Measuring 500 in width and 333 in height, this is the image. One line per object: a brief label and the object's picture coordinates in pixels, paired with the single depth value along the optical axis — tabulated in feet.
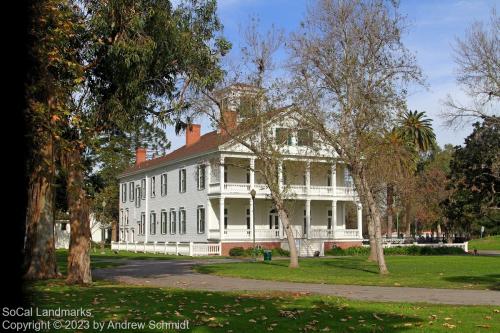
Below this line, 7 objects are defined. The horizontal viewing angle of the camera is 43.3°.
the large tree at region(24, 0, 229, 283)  58.95
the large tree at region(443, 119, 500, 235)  168.66
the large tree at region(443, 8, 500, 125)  99.30
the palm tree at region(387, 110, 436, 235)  214.36
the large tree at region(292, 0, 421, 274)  85.97
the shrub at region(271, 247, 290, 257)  154.61
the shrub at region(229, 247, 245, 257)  153.07
